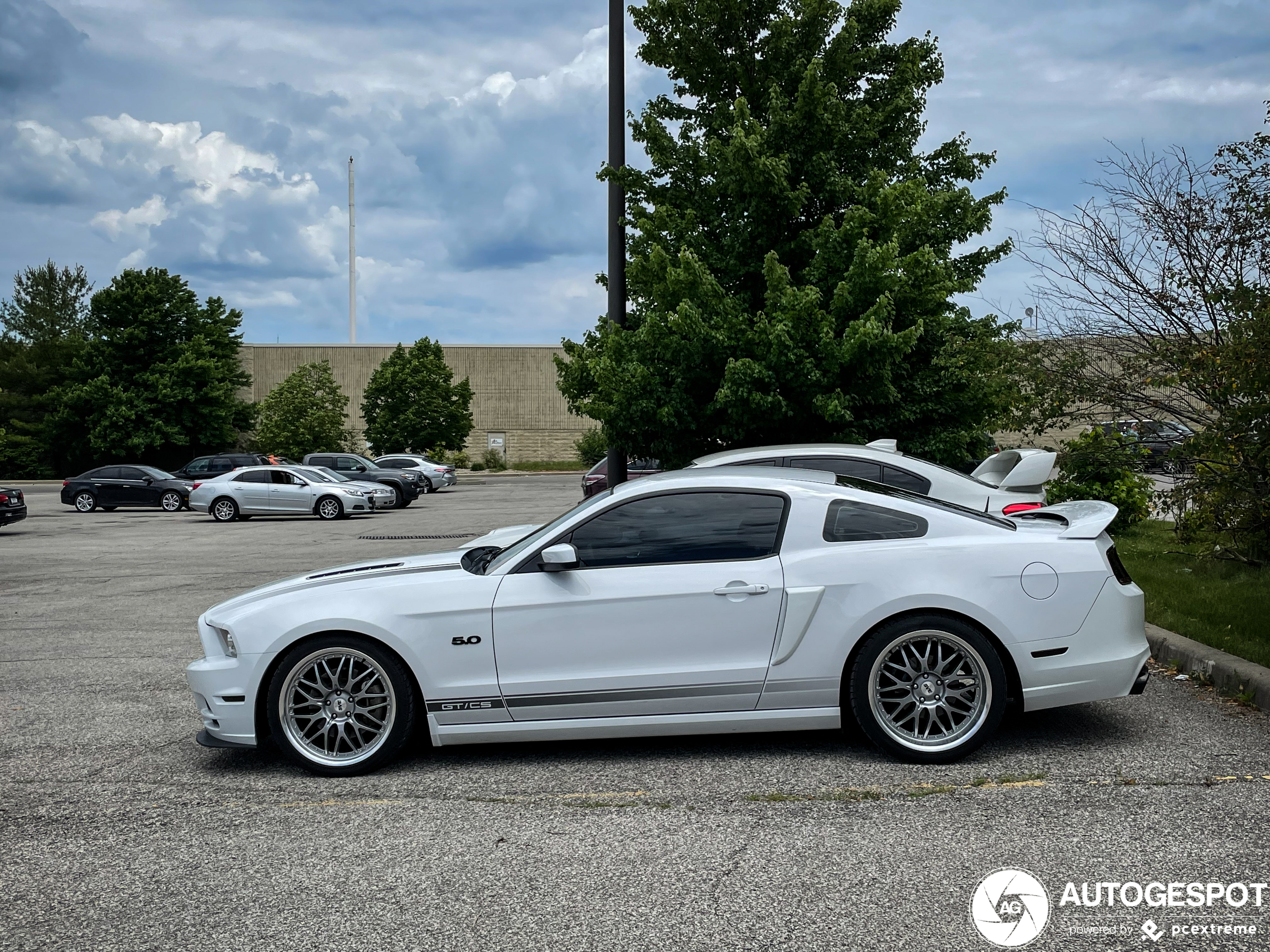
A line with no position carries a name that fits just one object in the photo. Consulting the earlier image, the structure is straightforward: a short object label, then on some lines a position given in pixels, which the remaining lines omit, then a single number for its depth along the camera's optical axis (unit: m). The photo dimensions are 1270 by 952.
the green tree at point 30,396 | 61.19
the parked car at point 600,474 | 22.45
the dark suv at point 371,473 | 32.72
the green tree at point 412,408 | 57.12
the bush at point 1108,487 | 13.48
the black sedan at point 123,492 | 32.78
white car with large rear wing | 9.41
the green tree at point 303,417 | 58.31
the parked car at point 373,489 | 29.19
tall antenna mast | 76.19
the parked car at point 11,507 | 23.75
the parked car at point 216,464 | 37.62
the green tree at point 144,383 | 59.47
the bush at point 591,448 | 63.59
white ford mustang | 5.34
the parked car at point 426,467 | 42.19
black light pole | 11.80
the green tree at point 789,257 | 12.41
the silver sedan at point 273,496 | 28.12
